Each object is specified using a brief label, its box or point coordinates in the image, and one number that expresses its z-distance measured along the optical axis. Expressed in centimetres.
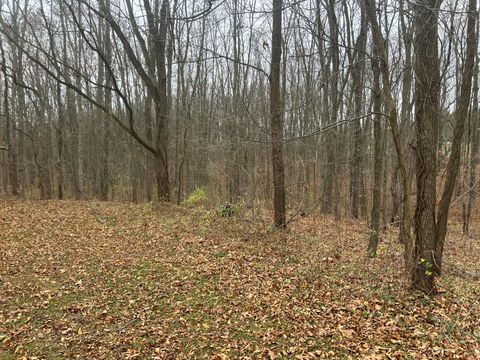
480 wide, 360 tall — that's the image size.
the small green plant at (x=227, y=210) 1060
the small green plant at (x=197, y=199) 1327
